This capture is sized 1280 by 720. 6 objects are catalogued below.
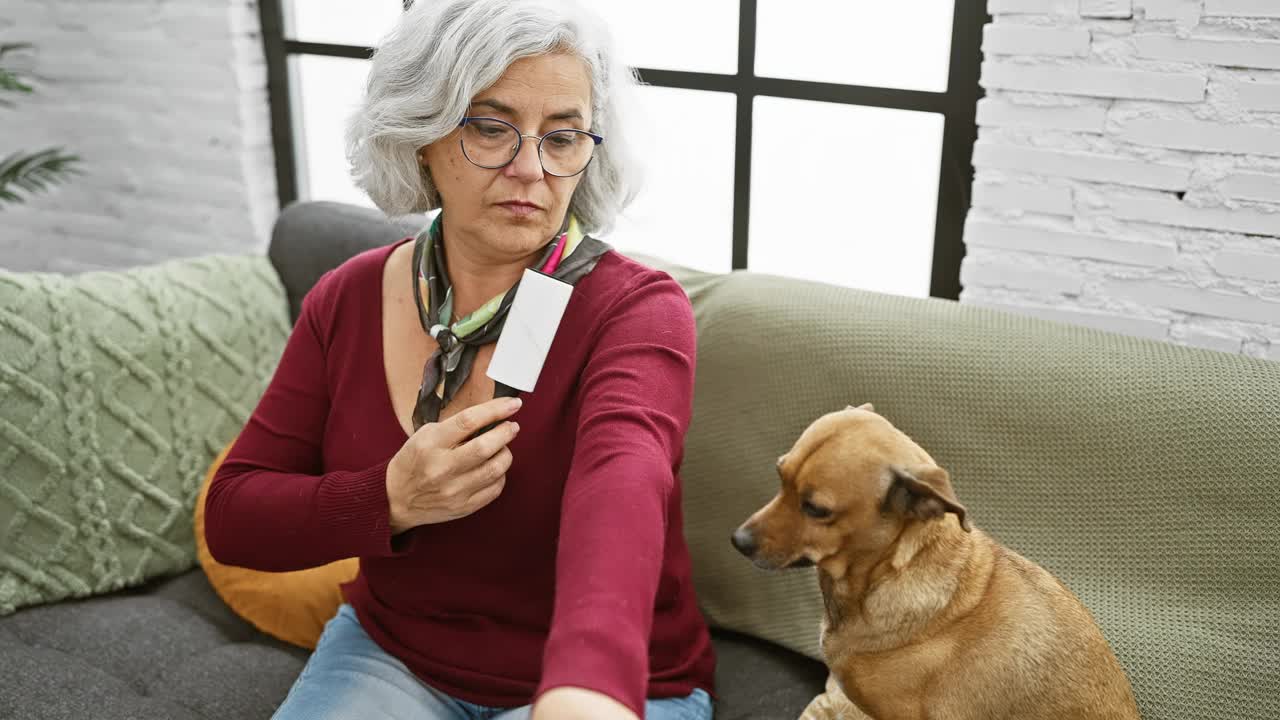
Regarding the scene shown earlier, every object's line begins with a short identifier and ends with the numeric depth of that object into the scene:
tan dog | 1.26
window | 2.26
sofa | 1.44
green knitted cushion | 1.91
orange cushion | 1.92
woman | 1.31
